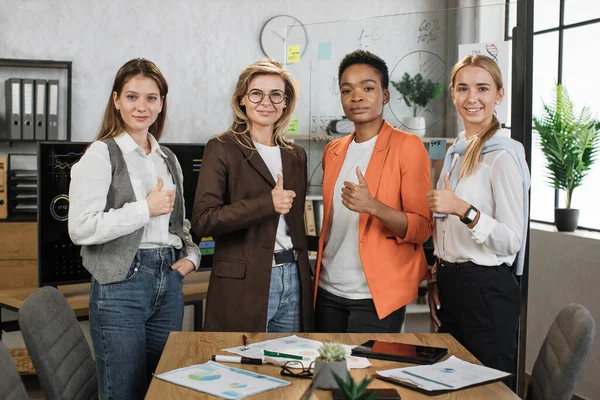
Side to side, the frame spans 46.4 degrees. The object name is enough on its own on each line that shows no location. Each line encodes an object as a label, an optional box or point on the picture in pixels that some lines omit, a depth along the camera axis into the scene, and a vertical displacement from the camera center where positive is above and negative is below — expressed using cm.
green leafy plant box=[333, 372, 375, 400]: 110 -31
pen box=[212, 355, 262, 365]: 181 -44
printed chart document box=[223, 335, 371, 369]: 181 -43
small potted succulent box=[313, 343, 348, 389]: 155 -38
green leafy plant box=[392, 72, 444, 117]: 372 +56
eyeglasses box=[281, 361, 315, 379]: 171 -44
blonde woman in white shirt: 225 -16
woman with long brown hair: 219 -15
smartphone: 146 -42
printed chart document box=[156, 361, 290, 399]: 157 -45
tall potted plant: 413 +32
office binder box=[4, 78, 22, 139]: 461 +54
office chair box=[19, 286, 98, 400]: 175 -42
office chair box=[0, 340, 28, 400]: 151 -42
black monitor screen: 351 -14
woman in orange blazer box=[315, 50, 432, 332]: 231 -8
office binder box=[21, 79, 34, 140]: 465 +52
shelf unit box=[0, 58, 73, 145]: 476 +80
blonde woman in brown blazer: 227 -8
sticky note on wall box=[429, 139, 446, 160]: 351 +23
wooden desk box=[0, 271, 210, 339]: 335 -54
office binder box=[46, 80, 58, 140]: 470 +54
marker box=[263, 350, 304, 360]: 182 -43
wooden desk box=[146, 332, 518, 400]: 158 -44
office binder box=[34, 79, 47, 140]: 467 +54
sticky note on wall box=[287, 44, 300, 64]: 401 +80
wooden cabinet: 438 -42
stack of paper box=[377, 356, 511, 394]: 162 -44
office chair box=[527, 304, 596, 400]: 168 -40
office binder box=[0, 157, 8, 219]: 443 -1
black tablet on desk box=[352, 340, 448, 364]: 184 -42
